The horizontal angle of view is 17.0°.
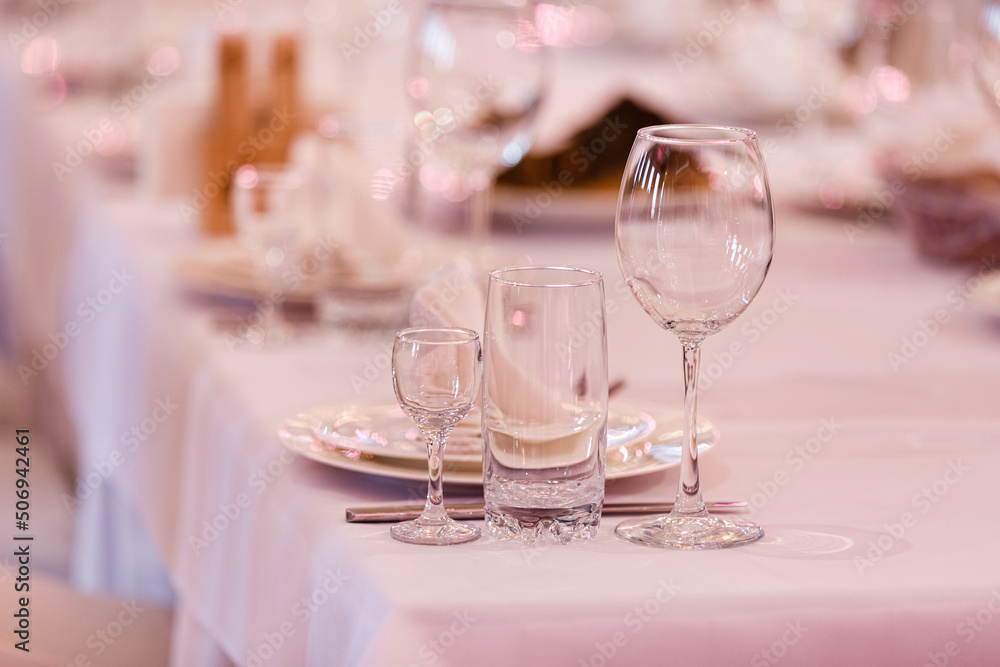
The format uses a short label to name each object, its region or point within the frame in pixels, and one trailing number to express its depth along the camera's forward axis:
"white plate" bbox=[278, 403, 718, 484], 1.82
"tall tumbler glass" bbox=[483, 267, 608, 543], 1.72
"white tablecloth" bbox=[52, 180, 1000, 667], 1.67
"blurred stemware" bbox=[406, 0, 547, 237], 2.29
